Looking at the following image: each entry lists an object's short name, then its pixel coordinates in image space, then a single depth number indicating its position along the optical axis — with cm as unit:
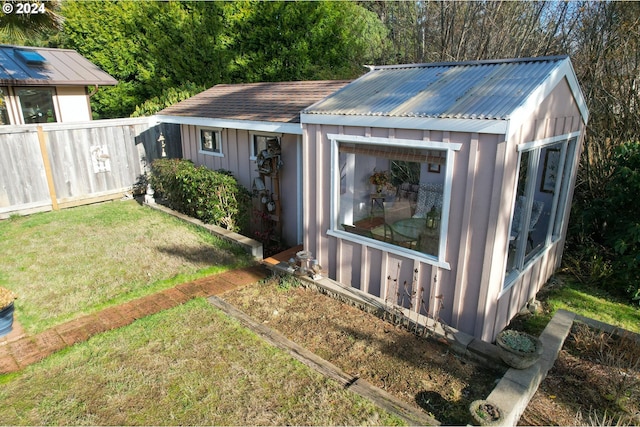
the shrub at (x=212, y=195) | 802
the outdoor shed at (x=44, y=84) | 1273
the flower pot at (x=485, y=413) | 308
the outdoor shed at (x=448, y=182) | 414
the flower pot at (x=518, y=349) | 375
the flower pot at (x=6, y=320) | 458
